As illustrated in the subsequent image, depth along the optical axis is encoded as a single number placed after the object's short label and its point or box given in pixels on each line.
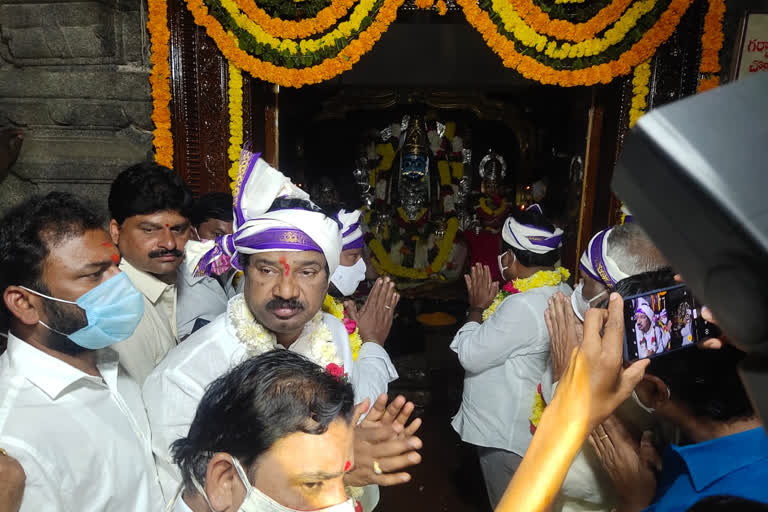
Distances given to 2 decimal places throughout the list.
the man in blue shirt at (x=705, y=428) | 1.19
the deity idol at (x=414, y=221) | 7.65
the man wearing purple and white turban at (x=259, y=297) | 1.81
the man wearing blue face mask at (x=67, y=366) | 1.38
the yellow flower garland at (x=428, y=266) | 7.68
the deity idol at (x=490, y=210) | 7.43
